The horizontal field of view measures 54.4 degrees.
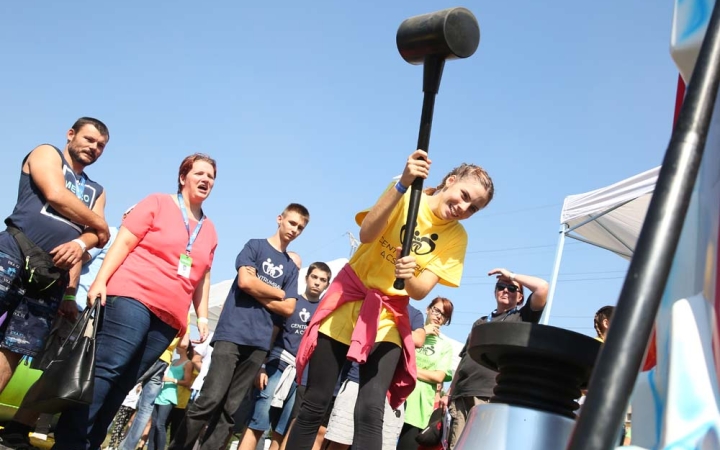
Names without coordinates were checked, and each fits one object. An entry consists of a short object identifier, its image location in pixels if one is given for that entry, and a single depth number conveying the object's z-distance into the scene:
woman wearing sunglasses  4.70
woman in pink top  3.77
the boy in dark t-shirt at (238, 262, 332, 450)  6.00
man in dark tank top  3.77
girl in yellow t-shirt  3.46
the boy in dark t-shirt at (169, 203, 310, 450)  5.25
